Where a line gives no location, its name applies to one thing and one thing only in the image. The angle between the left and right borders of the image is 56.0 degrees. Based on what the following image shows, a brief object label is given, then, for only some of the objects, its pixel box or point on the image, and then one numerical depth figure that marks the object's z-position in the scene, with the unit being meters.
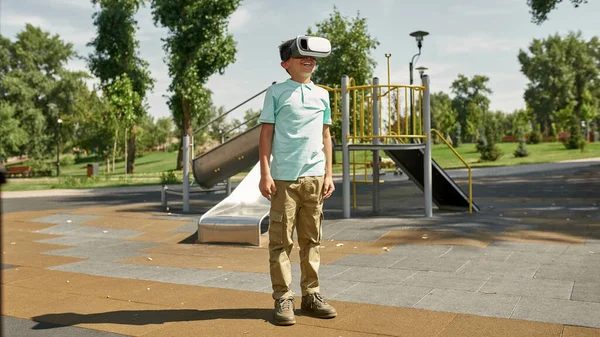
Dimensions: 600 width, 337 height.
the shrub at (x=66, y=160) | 59.44
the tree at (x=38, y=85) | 49.94
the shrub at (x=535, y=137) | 52.38
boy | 4.23
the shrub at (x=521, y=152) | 36.72
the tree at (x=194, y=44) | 33.62
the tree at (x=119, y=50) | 38.03
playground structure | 9.02
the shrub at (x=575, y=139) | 40.23
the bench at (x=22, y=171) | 41.72
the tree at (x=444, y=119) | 69.12
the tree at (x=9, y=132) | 45.34
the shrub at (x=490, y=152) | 34.78
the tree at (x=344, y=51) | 36.25
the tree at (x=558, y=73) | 72.75
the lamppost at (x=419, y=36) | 22.68
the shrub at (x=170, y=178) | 24.42
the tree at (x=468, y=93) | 98.89
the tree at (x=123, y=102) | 27.38
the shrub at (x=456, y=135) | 60.39
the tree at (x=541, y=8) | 24.02
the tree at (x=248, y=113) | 63.30
